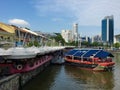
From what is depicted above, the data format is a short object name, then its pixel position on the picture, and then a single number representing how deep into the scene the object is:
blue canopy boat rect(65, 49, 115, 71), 14.00
